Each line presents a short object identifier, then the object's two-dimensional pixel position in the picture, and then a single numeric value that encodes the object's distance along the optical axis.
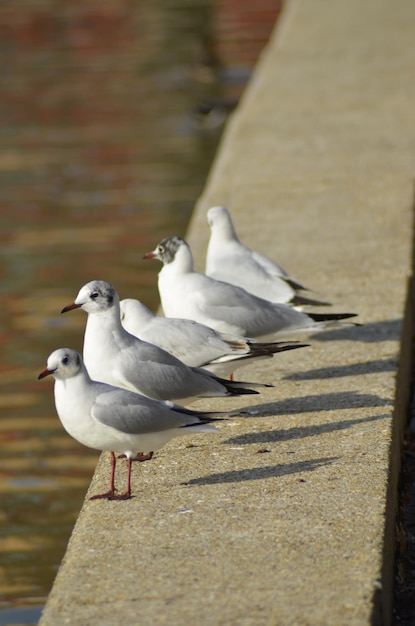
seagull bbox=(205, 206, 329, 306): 13.00
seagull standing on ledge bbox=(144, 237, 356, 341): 12.01
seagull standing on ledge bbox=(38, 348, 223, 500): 9.55
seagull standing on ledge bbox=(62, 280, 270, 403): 10.37
